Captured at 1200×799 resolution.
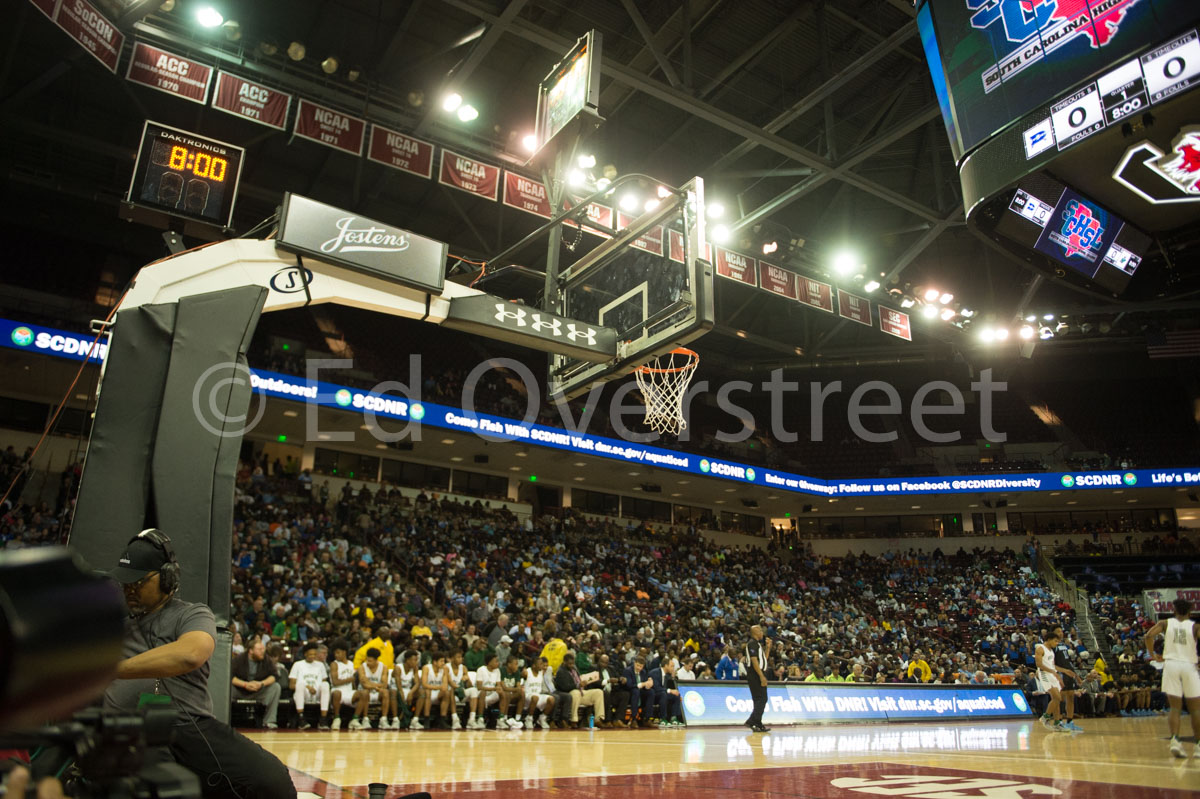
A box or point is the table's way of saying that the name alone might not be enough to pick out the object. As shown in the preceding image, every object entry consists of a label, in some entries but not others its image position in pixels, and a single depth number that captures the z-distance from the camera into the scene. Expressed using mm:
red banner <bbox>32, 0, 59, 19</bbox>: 8672
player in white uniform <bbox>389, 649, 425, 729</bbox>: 10531
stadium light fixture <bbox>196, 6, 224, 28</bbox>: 10789
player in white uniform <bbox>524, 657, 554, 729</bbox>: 11664
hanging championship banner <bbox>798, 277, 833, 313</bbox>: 16094
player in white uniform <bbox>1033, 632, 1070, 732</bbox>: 10305
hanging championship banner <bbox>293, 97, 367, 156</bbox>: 11578
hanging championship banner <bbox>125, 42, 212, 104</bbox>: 10352
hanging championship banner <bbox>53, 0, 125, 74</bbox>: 9086
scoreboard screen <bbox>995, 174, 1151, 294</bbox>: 6520
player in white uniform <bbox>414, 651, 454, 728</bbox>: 10609
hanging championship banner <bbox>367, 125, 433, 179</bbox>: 12070
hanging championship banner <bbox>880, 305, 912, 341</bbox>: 17156
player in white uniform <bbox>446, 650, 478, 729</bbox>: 10758
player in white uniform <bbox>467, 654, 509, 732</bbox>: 11026
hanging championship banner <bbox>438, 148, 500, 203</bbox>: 12547
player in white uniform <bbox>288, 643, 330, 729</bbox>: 9820
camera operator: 2570
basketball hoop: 10062
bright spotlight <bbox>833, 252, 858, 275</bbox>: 16203
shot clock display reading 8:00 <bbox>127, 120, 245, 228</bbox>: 5930
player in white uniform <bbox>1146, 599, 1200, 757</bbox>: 7074
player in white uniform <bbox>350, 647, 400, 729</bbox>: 10219
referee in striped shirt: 10281
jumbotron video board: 4992
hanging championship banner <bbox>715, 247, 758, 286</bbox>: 14844
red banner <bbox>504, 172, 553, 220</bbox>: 12977
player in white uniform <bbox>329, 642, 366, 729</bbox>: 10078
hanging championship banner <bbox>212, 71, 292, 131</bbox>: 10922
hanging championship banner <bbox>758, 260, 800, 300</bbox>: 15500
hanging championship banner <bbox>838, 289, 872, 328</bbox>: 16625
